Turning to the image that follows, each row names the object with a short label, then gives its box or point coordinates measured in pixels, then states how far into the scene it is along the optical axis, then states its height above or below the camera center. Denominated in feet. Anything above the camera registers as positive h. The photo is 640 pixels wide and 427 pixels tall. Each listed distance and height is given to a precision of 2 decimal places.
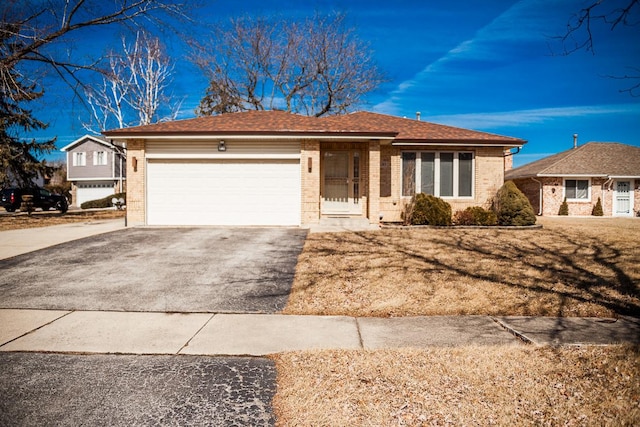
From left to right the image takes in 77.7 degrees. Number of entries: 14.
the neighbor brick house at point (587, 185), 80.18 +3.99
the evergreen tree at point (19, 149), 72.95 +11.19
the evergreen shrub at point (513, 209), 47.06 -0.54
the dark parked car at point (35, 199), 88.38 +1.23
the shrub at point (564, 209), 78.95 -0.90
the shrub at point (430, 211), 46.19 -0.77
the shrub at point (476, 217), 47.57 -1.51
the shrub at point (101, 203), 112.68 +0.36
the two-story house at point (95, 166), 133.39 +12.92
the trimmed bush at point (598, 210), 79.00 -1.10
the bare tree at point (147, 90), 88.48 +26.78
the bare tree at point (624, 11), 12.85 +6.50
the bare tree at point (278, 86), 97.71 +30.18
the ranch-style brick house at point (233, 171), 45.01 +3.79
